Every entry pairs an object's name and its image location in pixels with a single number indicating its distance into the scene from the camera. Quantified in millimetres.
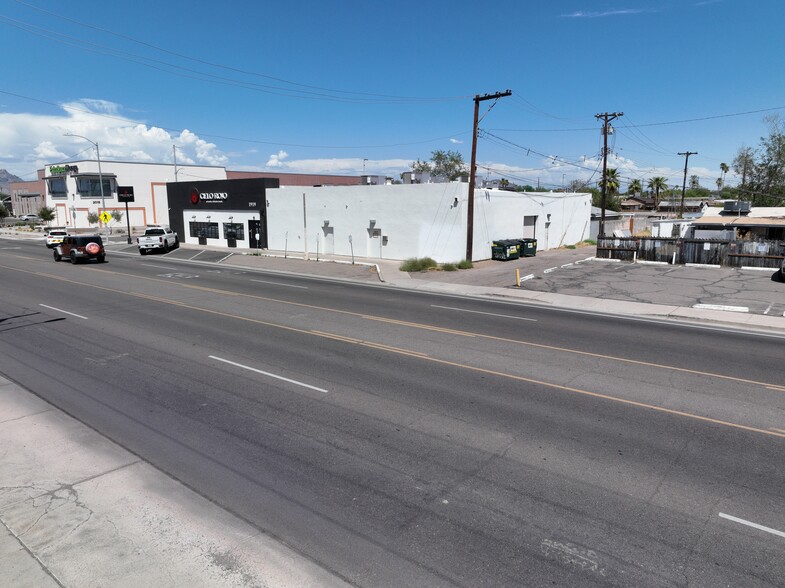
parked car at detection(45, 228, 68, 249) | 47194
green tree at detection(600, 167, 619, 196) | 70688
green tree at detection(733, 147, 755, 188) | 67750
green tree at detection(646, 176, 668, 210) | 95625
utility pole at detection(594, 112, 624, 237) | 40719
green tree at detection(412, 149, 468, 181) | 82375
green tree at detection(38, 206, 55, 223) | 85812
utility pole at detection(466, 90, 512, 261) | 29031
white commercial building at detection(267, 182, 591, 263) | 31406
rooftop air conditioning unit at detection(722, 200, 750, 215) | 38656
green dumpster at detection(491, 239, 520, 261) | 33375
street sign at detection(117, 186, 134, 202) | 50219
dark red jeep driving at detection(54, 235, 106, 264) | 33531
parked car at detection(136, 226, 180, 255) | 40844
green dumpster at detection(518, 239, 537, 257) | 35694
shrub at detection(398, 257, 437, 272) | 29848
